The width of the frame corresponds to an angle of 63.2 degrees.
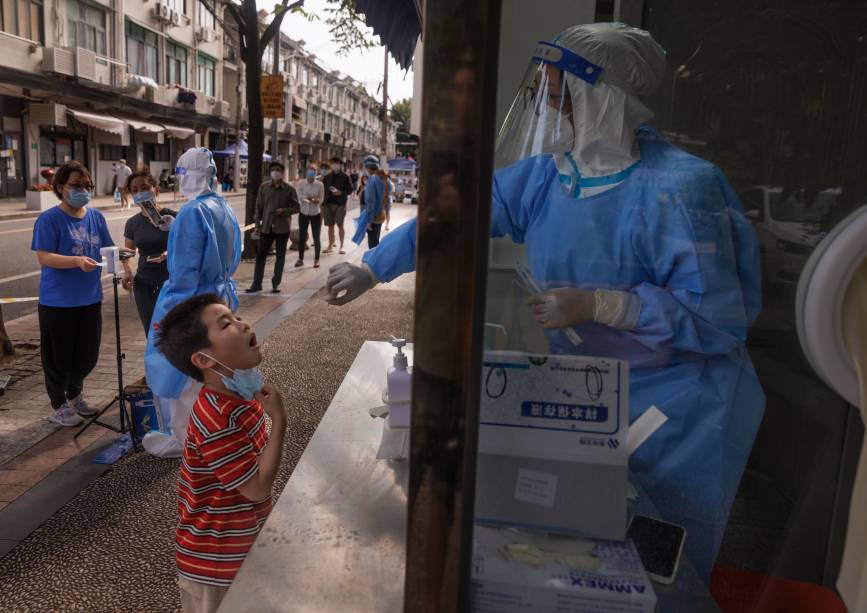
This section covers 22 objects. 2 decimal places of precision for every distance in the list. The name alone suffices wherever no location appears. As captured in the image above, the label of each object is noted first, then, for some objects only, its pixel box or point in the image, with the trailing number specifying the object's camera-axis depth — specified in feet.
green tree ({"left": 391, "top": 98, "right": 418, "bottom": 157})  235.44
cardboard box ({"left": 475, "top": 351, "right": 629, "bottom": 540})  4.16
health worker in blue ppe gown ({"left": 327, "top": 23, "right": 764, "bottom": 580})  5.02
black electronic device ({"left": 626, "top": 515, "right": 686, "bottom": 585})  4.33
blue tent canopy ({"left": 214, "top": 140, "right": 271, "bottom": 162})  113.52
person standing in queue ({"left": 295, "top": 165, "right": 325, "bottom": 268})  38.34
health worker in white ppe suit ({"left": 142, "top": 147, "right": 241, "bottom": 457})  12.33
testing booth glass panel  4.22
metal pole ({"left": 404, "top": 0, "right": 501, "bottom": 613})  3.14
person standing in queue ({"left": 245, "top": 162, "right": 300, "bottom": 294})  30.27
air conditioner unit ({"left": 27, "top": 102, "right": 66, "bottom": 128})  76.69
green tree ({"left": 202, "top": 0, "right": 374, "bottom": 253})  35.73
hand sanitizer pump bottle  7.33
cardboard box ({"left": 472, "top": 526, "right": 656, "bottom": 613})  3.90
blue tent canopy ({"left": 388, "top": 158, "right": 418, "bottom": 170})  129.55
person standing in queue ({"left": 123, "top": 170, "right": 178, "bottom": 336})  15.78
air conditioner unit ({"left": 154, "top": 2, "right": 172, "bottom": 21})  98.53
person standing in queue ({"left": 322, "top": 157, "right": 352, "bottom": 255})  42.22
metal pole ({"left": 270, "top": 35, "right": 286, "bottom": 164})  51.39
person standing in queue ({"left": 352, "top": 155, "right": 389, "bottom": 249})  38.65
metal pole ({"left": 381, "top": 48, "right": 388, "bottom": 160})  92.08
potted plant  64.49
